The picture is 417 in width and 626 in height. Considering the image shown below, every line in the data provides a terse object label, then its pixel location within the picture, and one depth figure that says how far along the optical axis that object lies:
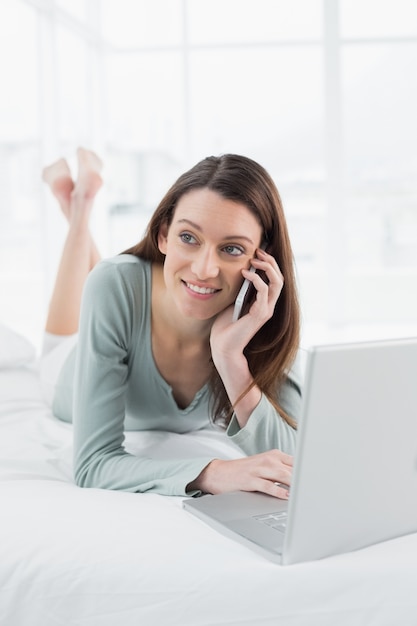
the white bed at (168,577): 1.07
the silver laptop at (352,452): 0.94
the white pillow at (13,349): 2.51
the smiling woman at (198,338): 1.51
